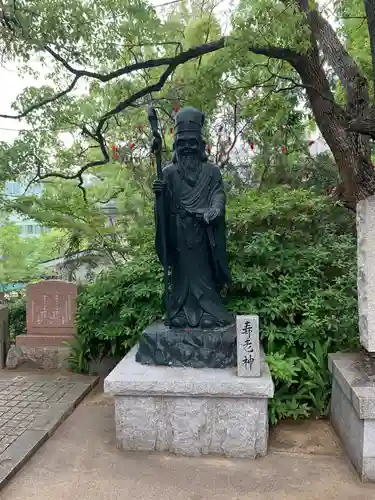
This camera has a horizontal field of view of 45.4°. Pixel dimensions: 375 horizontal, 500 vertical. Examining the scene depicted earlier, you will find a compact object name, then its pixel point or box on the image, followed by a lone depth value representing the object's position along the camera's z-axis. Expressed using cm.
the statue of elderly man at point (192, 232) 412
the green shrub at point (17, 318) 745
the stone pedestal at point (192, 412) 364
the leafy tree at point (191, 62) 555
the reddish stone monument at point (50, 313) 648
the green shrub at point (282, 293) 455
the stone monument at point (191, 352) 367
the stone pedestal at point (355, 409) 322
